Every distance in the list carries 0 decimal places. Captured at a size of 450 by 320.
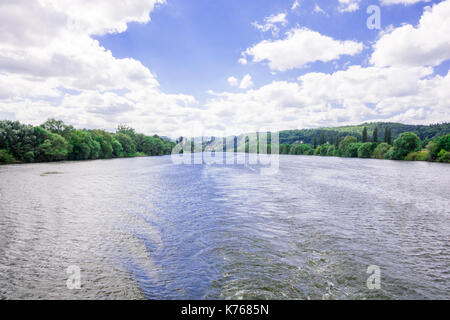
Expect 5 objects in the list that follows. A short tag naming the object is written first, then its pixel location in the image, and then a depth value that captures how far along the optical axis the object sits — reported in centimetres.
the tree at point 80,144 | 8381
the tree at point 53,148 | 6838
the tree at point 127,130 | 16400
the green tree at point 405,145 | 8381
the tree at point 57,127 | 8438
